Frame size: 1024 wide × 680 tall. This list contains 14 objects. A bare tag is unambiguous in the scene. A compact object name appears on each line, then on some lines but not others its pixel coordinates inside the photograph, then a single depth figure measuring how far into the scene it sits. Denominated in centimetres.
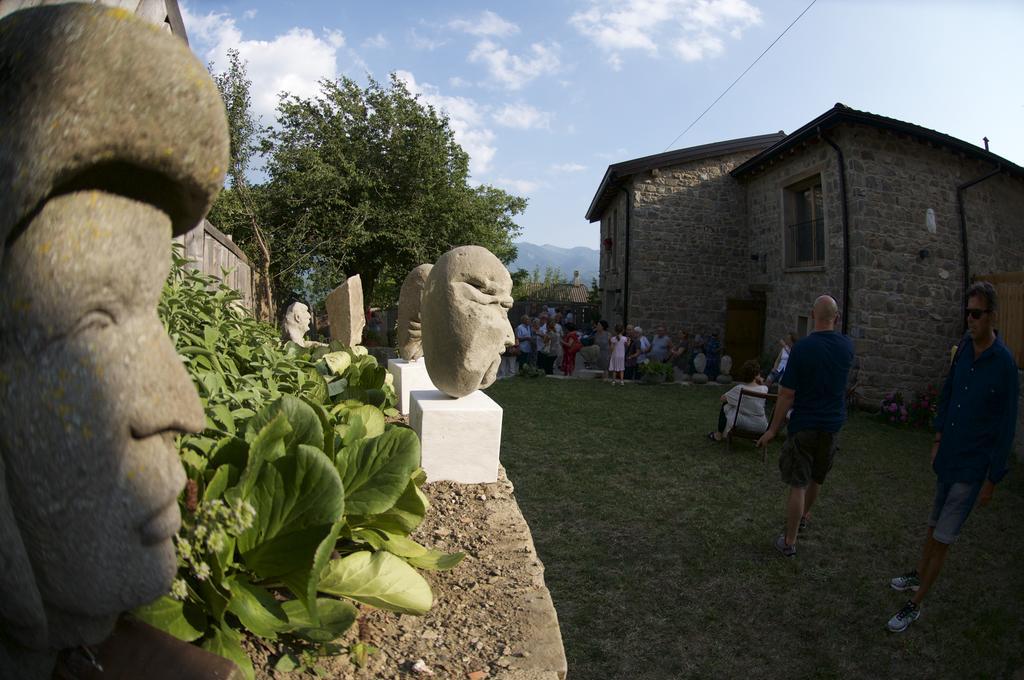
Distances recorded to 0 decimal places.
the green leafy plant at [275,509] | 169
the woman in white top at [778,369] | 1002
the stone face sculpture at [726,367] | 1446
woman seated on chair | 720
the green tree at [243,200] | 1431
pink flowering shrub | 1016
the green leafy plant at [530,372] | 1349
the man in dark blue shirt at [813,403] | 437
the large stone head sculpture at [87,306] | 86
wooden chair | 709
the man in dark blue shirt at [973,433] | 347
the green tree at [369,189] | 1873
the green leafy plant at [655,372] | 1334
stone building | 1114
